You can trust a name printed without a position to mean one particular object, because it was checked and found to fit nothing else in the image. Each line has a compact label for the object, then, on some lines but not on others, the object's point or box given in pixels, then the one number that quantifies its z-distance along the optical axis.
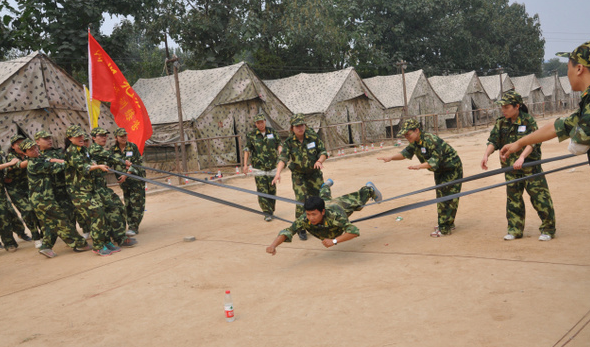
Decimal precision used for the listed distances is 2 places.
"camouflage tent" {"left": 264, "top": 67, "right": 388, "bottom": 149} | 23.91
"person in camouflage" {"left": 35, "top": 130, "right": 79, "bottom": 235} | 7.31
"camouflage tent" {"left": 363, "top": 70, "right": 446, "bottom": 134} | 30.52
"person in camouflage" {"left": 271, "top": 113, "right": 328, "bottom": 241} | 7.27
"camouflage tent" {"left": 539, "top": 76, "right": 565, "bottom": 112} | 49.44
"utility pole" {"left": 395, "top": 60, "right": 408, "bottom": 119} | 26.78
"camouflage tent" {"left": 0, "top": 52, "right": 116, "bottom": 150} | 14.27
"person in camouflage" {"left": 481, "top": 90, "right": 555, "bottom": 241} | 5.82
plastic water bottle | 4.25
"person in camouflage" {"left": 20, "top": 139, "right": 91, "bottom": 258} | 7.15
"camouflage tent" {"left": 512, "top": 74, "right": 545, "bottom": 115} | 44.56
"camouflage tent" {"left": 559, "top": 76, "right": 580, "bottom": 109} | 53.23
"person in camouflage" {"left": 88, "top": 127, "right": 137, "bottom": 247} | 7.53
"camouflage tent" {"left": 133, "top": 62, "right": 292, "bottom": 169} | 18.41
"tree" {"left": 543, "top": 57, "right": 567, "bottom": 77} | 120.10
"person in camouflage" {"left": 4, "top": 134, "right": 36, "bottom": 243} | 8.12
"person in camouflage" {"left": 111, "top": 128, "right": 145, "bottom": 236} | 8.37
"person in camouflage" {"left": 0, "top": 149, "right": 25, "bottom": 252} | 8.03
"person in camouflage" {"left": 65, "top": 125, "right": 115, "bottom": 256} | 7.12
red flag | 13.02
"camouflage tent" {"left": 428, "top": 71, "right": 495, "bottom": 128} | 35.00
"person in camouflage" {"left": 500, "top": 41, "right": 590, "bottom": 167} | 3.30
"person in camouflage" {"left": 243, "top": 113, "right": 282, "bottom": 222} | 8.98
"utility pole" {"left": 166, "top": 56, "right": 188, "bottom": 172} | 15.77
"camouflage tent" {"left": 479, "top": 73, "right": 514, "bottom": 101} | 41.00
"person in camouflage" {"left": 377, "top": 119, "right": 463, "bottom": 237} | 6.44
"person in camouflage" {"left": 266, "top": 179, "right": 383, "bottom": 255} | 5.47
